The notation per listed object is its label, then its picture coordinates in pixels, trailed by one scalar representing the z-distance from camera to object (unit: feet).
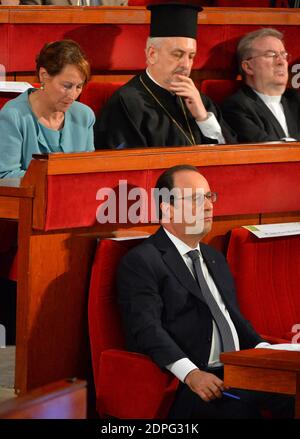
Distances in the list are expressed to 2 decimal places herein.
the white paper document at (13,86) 29.35
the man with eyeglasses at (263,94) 32.71
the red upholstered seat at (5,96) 29.55
